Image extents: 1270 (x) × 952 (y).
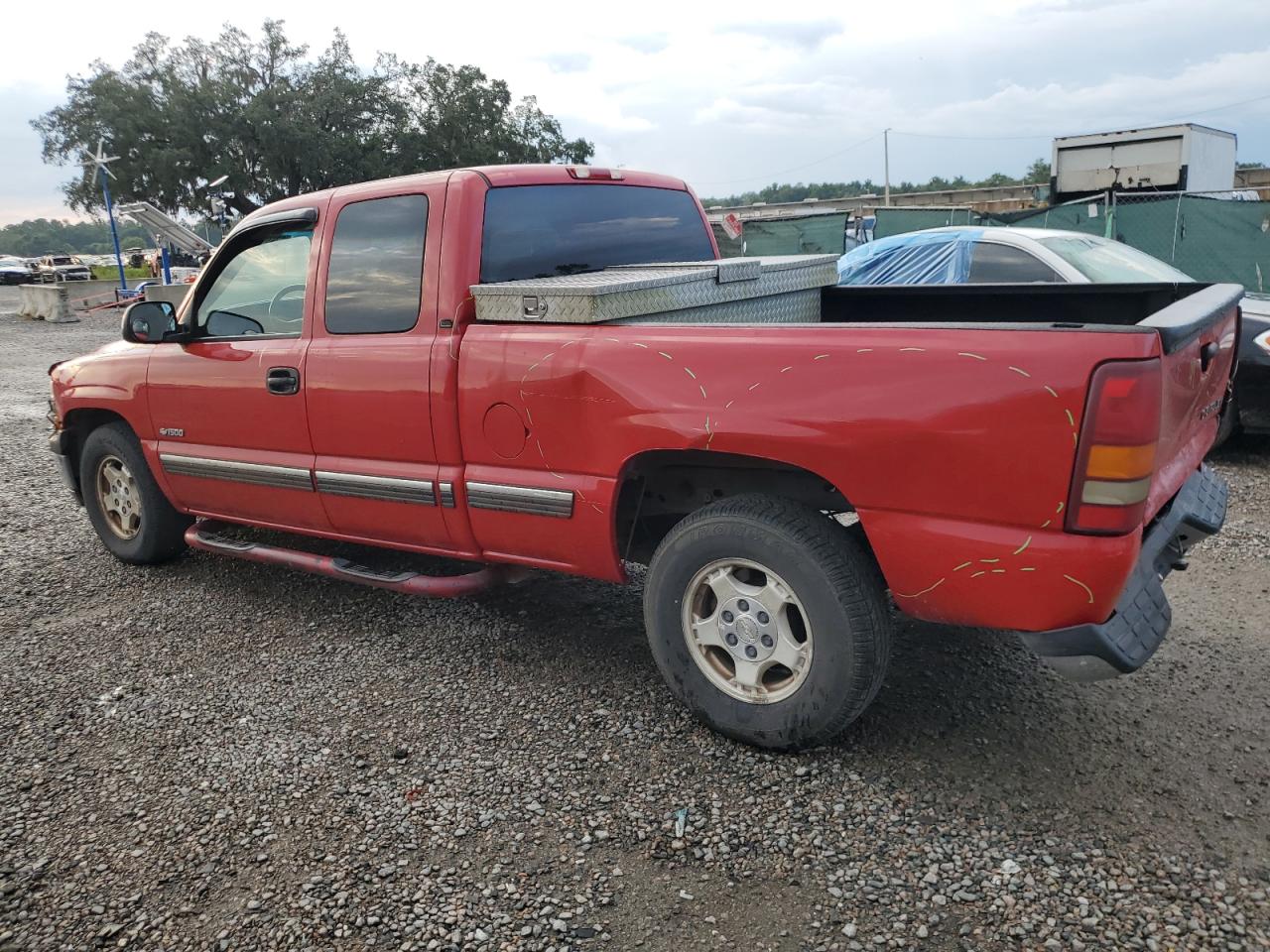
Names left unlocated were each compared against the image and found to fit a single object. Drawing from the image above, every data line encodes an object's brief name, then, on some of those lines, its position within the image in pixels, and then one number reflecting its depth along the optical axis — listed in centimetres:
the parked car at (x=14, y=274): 5078
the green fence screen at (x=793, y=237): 1673
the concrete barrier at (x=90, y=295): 2723
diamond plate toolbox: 316
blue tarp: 758
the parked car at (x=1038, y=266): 618
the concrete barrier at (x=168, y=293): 1638
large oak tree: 3975
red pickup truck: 247
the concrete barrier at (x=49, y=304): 2438
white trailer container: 1747
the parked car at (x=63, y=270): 4753
